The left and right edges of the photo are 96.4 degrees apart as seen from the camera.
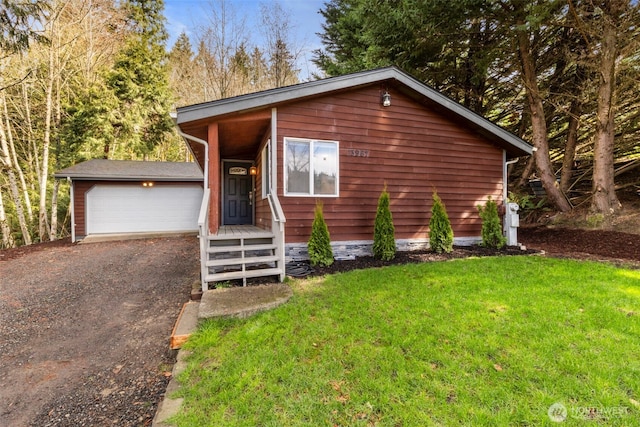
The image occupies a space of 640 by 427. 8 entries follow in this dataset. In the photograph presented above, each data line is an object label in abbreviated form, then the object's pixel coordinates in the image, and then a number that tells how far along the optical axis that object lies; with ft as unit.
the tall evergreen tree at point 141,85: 48.75
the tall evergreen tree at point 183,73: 54.95
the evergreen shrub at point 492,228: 22.41
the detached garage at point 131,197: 35.45
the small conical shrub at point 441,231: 20.79
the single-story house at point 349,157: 17.46
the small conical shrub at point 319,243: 18.07
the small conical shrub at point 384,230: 19.20
